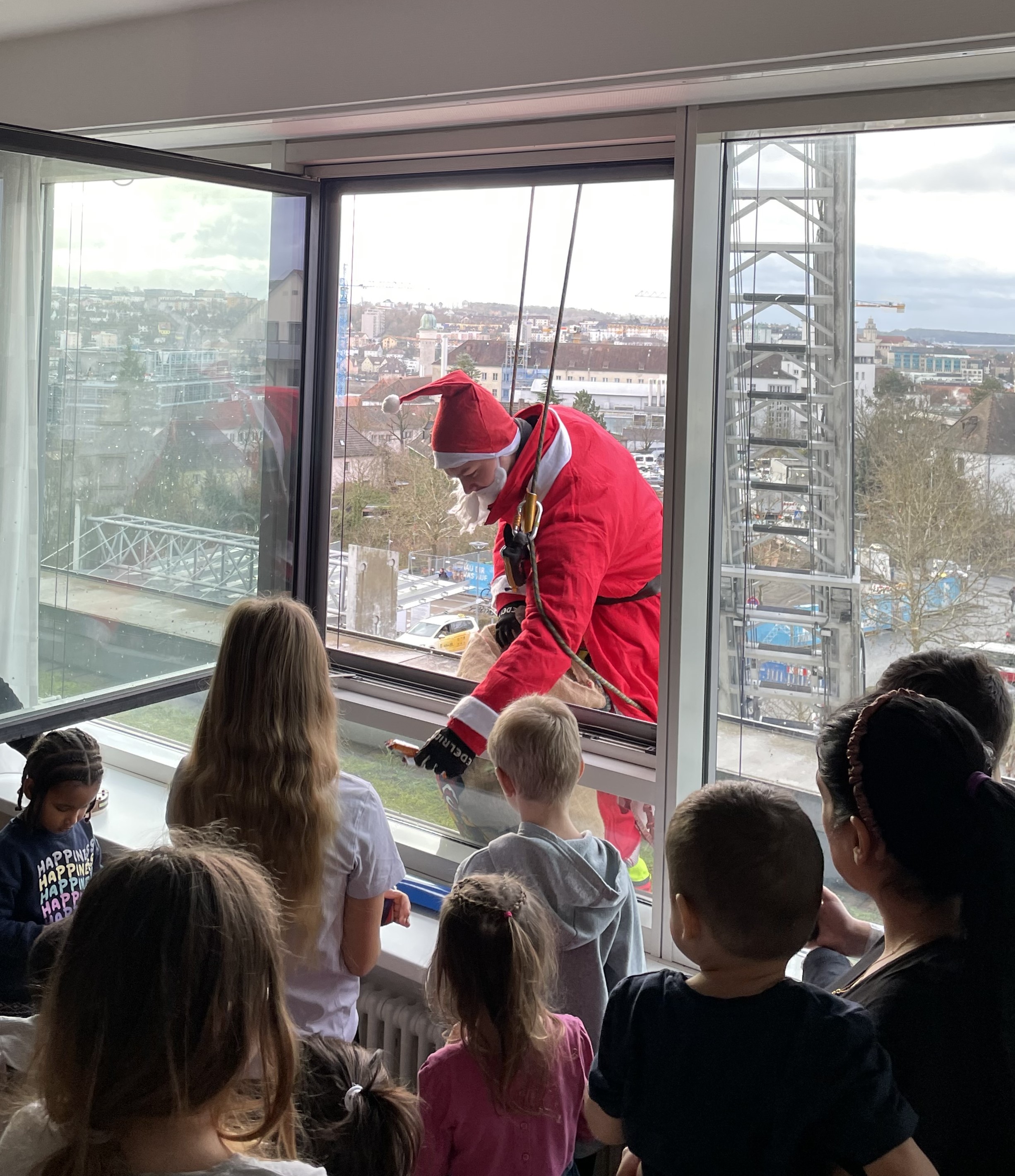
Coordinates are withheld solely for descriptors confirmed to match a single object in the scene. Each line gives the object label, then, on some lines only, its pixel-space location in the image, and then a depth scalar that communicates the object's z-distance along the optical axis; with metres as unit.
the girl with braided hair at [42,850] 1.95
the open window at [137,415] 2.32
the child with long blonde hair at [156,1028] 0.83
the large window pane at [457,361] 2.32
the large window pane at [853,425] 1.82
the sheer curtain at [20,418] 2.18
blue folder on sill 2.46
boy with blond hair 1.63
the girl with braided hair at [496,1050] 1.32
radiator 2.19
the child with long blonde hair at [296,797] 1.52
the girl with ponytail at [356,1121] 1.13
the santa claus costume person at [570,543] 2.33
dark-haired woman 1.02
